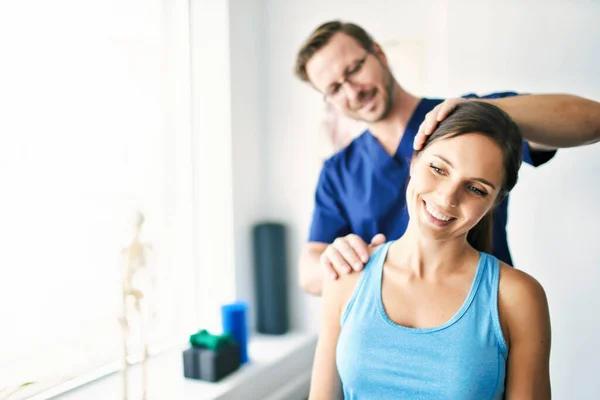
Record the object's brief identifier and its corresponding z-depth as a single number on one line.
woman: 1.02
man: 1.51
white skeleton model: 1.39
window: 1.58
